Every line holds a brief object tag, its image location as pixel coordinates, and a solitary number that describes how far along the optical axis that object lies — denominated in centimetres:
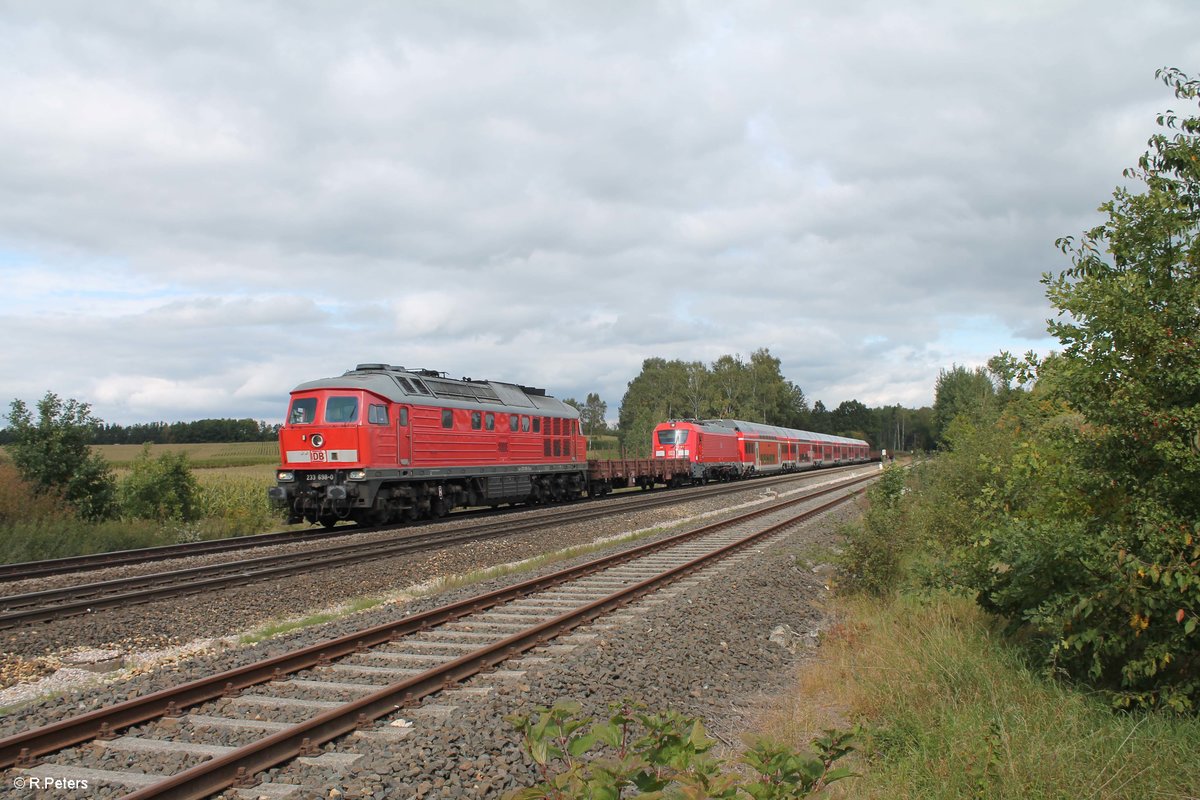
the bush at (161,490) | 2131
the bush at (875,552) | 1112
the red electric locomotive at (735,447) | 4028
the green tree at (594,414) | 13125
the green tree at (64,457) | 1925
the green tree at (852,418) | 15162
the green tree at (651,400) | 6700
